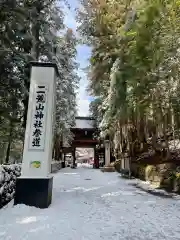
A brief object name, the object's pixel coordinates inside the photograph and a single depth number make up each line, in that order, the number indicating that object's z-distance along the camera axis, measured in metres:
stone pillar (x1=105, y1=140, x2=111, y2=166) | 14.65
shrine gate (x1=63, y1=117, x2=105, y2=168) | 17.71
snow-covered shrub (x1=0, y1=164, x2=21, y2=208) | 3.79
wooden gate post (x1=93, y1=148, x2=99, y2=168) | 19.51
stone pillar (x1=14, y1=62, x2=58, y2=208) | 3.73
